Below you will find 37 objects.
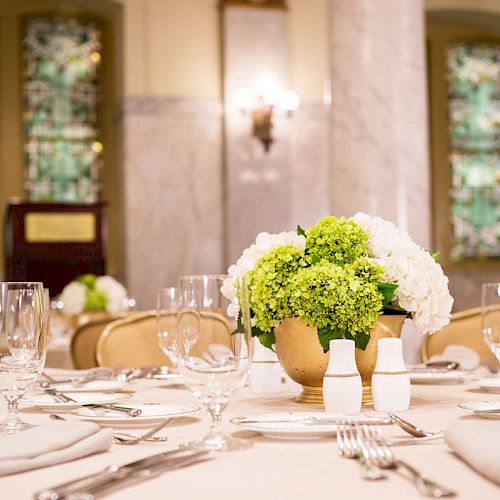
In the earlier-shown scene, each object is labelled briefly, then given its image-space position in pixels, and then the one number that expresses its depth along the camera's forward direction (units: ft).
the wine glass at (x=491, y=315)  6.92
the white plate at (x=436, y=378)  7.80
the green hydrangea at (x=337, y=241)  6.48
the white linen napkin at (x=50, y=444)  4.19
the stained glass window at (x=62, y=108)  40.14
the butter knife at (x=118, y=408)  5.53
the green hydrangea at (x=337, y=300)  6.21
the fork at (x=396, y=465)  3.56
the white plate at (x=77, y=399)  6.33
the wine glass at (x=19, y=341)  5.39
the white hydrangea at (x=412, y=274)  6.43
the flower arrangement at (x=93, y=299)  18.28
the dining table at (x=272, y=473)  3.78
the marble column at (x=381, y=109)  17.08
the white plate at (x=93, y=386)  7.42
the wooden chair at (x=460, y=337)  11.23
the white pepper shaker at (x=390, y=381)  6.01
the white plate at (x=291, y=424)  4.91
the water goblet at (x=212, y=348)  4.70
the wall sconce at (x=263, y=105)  31.24
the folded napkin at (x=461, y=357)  8.99
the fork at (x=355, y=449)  4.00
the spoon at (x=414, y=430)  4.88
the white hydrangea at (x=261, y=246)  6.63
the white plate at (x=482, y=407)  5.47
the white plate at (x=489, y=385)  7.12
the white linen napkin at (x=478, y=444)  3.91
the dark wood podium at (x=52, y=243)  33.76
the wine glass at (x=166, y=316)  7.06
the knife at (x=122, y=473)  3.42
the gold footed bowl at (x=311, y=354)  6.40
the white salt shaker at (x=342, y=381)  5.84
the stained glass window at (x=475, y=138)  40.65
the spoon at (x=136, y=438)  4.89
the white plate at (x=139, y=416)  5.42
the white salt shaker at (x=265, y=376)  7.27
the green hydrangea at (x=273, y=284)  6.37
